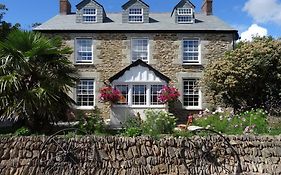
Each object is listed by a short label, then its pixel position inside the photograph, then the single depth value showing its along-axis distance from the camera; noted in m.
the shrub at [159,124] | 6.68
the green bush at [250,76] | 10.70
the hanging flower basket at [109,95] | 11.87
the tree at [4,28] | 11.58
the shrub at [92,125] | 6.95
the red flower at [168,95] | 12.03
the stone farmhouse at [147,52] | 12.94
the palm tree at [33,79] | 6.49
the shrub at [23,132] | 6.43
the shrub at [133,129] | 6.40
